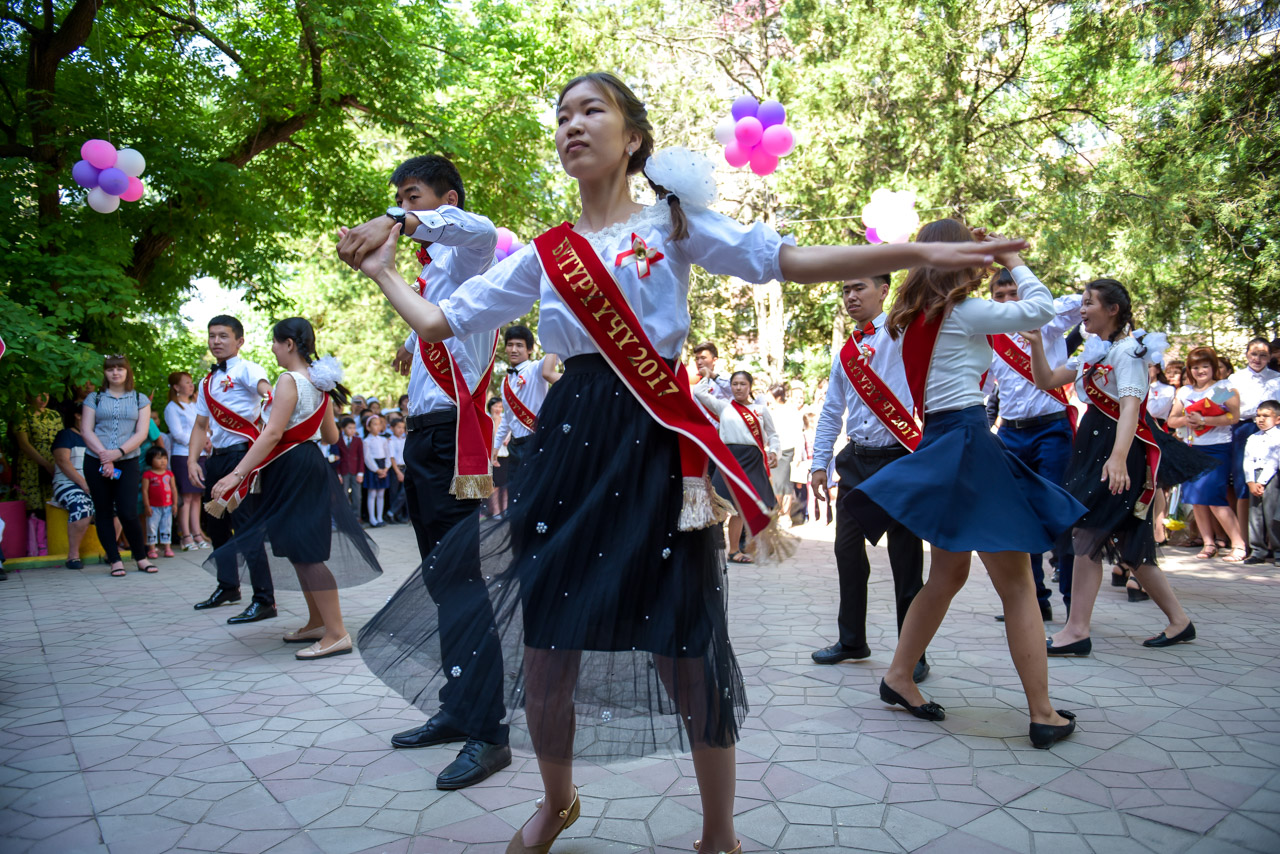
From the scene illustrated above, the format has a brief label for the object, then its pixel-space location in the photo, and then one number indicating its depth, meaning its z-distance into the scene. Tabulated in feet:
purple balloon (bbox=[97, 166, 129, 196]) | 26.45
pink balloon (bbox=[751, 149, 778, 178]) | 28.58
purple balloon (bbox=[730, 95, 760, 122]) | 29.55
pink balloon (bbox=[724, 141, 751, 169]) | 28.50
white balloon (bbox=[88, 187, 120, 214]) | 26.89
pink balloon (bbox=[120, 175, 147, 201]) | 27.20
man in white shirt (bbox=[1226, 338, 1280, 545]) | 26.94
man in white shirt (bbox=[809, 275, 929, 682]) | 13.60
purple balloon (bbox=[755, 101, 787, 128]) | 29.07
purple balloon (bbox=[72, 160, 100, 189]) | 26.58
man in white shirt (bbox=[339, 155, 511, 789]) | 9.77
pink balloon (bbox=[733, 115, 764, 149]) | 28.32
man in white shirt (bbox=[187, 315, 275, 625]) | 18.26
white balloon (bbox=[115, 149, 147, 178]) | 26.91
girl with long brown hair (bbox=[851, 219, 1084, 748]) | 10.29
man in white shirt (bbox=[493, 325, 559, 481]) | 25.04
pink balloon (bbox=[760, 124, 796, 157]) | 28.30
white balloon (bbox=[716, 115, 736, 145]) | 28.76
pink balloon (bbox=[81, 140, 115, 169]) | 26.37
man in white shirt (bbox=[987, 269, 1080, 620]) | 17.34
